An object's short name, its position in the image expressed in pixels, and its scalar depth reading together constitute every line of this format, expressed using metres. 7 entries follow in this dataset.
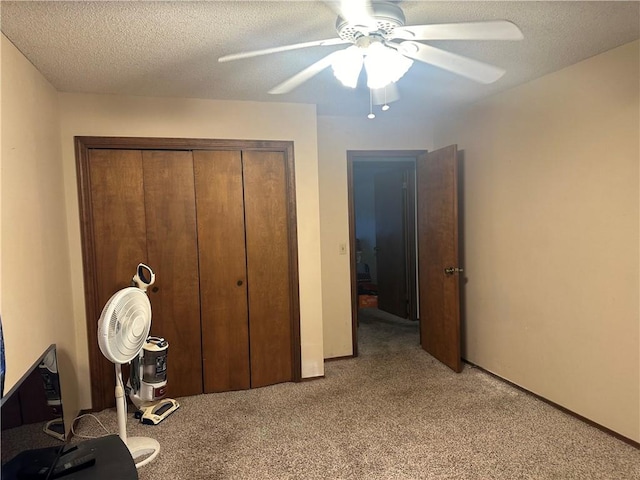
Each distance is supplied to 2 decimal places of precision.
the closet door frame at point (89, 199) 2.75
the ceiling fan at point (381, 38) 1.50
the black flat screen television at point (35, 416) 1.09
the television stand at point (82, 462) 1.19
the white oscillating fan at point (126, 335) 2.09
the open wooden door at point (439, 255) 3.28
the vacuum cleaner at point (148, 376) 2.67
